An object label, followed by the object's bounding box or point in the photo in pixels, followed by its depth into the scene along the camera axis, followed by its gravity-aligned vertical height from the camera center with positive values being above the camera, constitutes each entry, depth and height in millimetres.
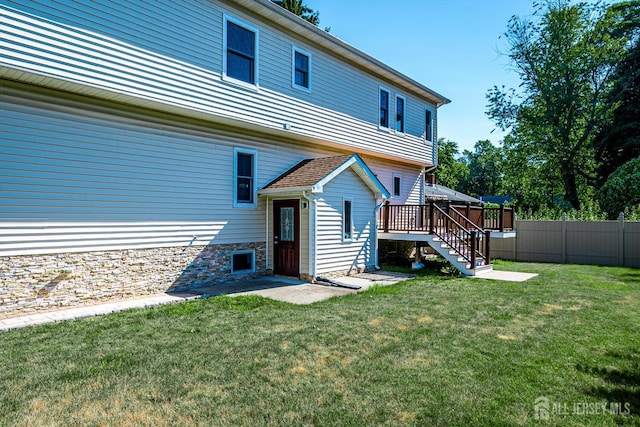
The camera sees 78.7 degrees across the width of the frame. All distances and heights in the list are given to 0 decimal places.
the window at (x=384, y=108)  14617 +4232
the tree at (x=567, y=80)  25609 +9698
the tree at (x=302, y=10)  21469 +12334
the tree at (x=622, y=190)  19125 +1546
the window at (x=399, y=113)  15469 +4274
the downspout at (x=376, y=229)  12680 -295
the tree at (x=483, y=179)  66875 +7254
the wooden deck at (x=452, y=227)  12133 -218
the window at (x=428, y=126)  17234 +4202
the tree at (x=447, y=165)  44888 +6595
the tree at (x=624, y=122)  23594 +6079
